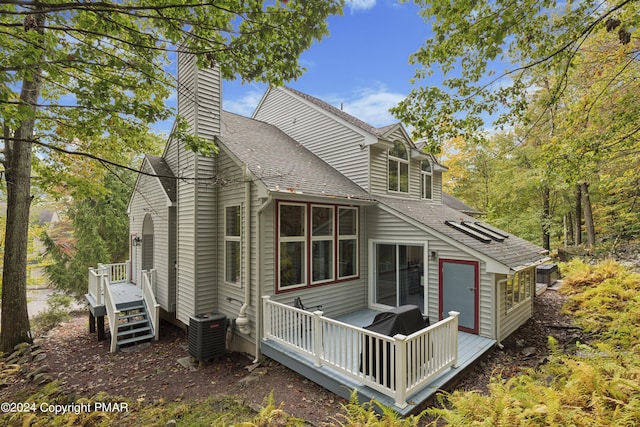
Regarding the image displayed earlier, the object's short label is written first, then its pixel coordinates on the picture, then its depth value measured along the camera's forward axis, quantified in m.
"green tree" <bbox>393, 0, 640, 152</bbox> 4.12
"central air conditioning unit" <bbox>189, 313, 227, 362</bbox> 6.34
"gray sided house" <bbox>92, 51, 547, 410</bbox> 6.23
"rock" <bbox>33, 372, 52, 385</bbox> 6.01
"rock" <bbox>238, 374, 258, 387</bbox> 5.45
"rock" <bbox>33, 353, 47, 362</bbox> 7.09
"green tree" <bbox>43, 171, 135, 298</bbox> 14.26
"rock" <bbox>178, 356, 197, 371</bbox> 6.40
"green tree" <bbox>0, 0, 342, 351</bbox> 3.75
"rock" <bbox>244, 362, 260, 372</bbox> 6.03
